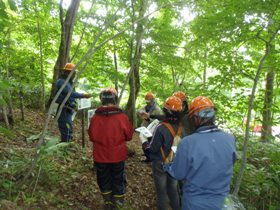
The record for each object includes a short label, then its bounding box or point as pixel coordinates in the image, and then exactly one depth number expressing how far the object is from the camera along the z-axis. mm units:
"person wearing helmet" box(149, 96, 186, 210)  3846
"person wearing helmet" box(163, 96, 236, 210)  2584
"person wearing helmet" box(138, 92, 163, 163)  6619
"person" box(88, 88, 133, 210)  4184
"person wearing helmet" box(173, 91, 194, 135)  4672
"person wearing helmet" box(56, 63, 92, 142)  5695
